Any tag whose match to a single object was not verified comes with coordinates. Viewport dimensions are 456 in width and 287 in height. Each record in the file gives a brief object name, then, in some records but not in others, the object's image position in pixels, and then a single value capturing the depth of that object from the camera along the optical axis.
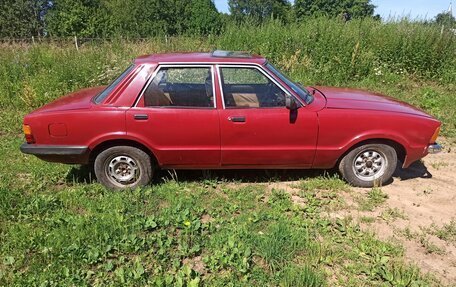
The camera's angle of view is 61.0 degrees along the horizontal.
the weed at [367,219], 4.30
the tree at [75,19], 59.75
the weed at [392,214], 4.37
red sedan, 4.66
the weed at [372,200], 4.61
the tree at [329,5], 72.44
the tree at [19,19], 60.72
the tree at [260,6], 84.94
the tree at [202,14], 69.88
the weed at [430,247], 3.78
